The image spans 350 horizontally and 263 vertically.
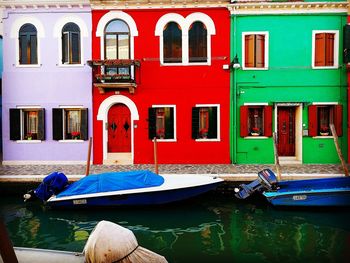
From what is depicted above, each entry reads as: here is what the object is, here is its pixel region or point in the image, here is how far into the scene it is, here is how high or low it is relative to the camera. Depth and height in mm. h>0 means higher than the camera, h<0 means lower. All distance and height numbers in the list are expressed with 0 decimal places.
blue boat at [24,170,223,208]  7969 -1603
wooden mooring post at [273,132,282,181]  8852 -1213
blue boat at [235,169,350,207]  7828 -1640
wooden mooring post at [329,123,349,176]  8555 -607
